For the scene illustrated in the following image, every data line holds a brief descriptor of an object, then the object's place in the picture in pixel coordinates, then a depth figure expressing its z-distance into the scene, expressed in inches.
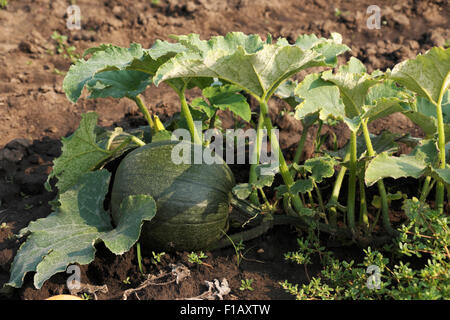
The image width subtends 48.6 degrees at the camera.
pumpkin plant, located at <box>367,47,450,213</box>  85.8
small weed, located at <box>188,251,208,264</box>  104.4
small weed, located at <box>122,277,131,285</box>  102.4
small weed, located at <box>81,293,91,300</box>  98.7
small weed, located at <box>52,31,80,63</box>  197.8
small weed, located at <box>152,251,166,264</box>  104.5
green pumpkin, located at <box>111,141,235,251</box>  104.6
